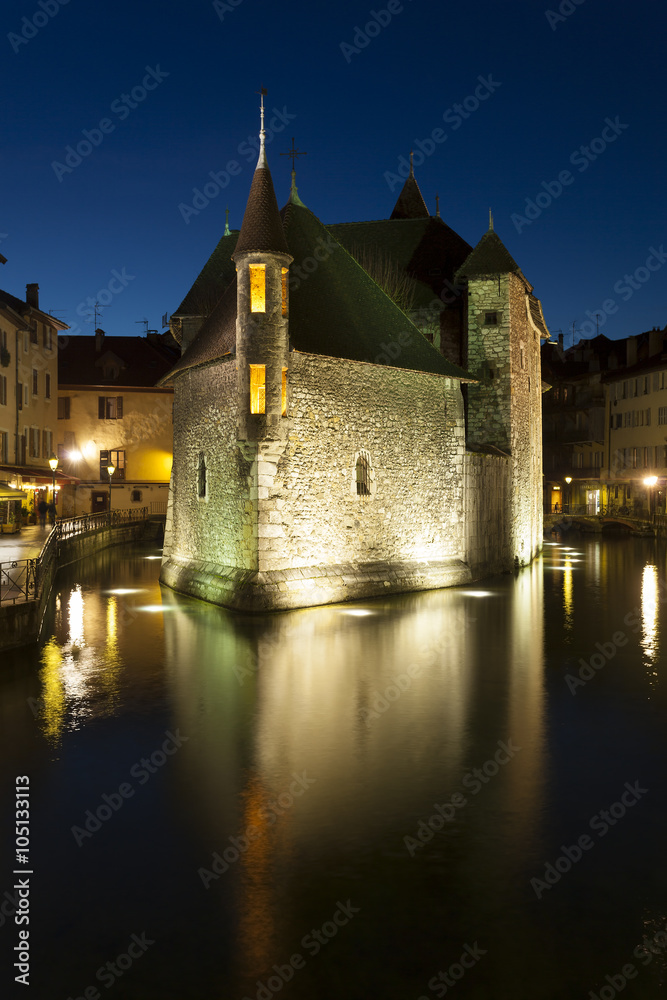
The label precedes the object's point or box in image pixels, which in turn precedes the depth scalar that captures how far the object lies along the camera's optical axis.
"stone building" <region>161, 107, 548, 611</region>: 17.89
